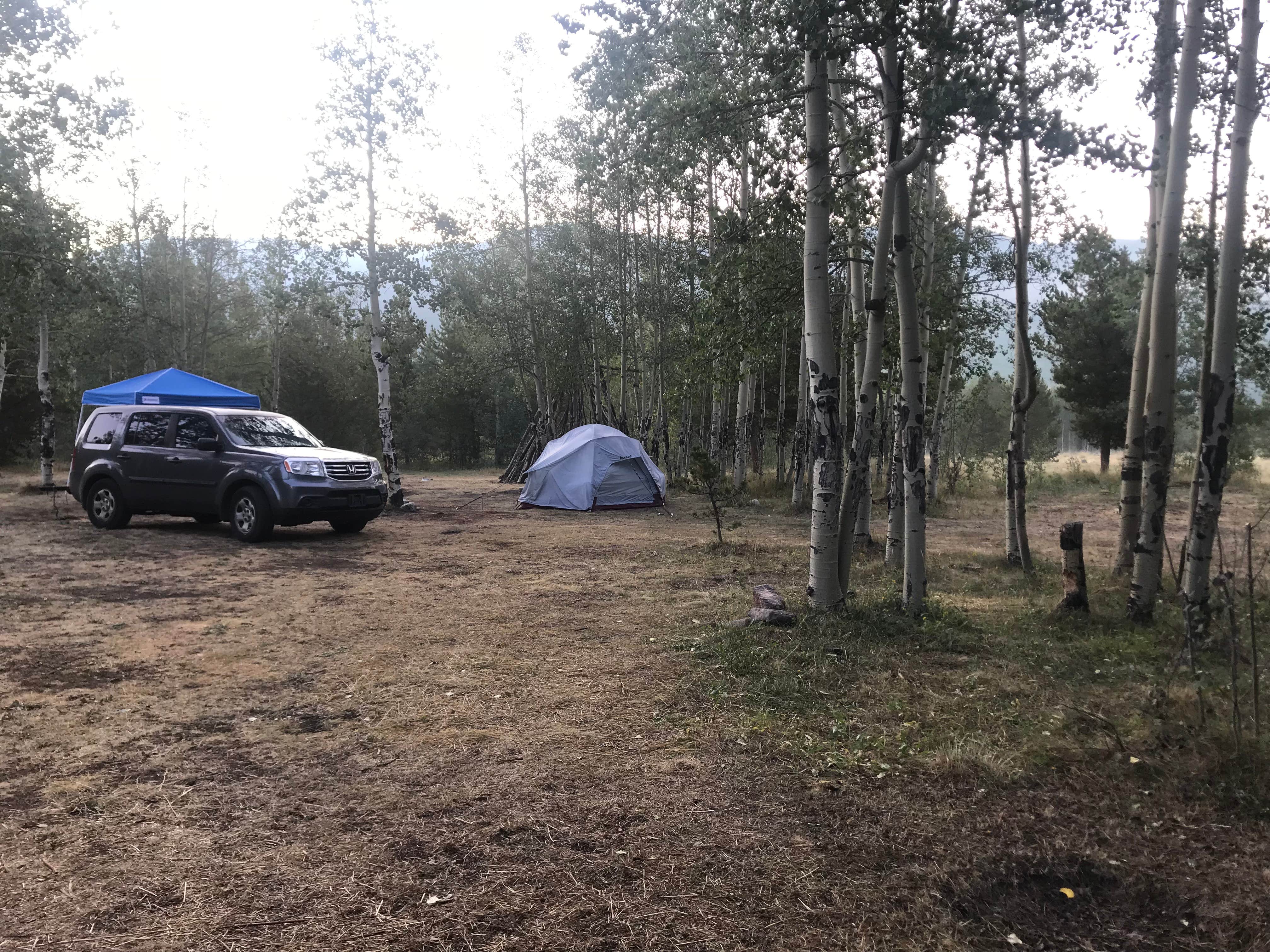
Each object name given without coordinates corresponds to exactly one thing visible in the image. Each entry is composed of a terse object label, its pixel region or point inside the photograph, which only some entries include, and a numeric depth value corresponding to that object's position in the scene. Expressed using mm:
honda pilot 11852
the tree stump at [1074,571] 7109
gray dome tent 18328
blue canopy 16969
